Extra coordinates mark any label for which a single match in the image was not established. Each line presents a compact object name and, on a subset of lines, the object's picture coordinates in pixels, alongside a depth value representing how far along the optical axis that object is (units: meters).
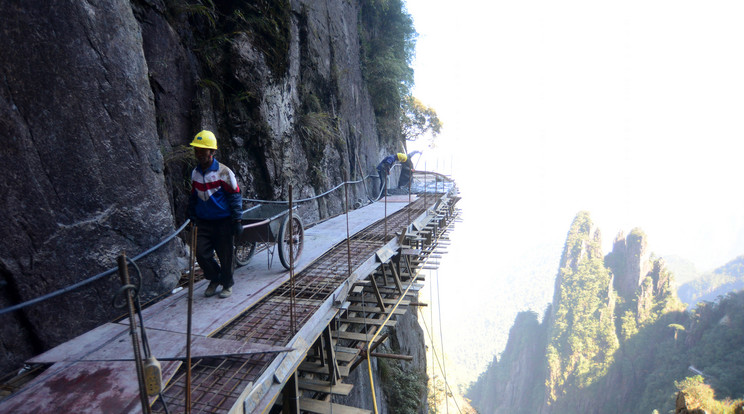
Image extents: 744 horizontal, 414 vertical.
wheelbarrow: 4.35
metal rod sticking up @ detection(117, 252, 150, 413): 1.41
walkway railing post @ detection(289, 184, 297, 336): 3.26
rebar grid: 2.51
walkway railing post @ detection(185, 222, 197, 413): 1.68
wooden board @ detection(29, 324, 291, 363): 2.81
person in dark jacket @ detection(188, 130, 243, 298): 3.68
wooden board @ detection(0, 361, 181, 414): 2.22
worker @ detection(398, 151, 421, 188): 14.88
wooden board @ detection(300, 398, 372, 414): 3.96
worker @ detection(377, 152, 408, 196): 11.14
